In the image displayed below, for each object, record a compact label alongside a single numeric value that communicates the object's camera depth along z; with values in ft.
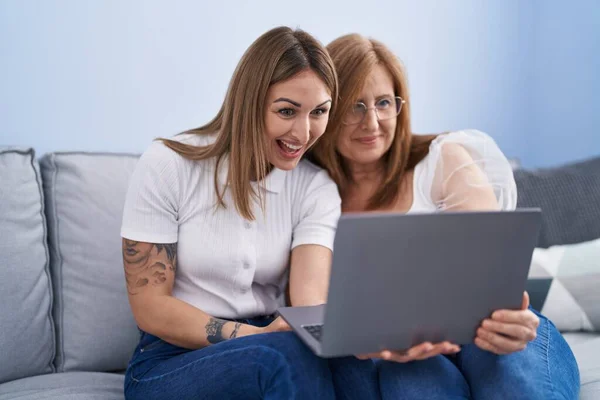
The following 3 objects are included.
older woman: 5.31
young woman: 4.47
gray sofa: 4.92
